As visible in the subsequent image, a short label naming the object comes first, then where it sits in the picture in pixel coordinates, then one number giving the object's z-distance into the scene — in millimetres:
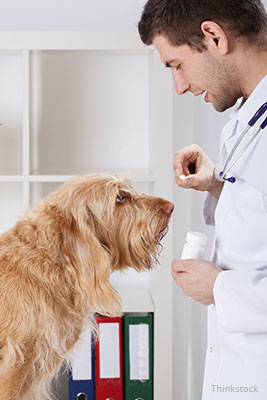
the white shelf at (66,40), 2053
